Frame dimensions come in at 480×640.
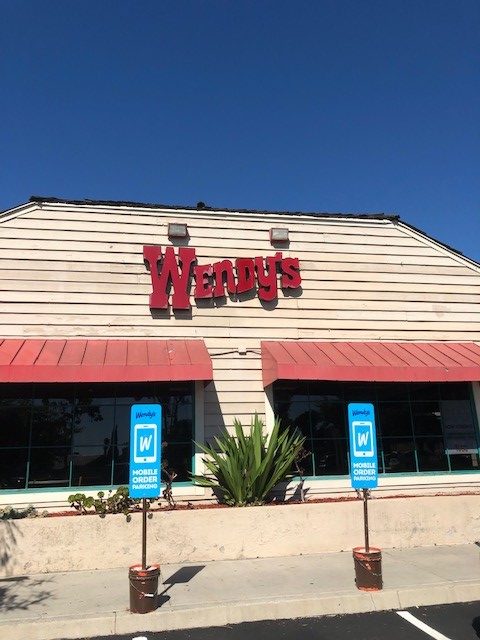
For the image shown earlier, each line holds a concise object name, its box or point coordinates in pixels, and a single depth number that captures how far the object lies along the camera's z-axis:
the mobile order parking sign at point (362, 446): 6.85
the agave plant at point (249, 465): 8.66
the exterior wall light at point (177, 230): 10.70
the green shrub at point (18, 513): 7.92
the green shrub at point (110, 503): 8.06
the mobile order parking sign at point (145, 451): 6.33
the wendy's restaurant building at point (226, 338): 9.48
